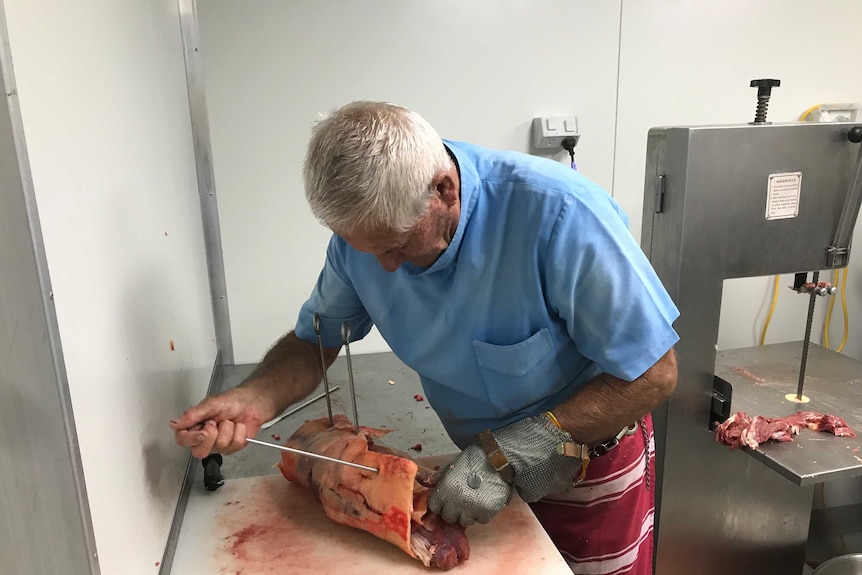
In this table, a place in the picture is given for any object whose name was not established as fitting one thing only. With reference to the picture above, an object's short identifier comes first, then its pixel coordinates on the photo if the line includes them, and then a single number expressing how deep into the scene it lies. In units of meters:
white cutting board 0.96
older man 0.90
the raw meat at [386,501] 0.97
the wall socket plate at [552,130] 1.94
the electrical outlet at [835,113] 2.15
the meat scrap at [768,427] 1.41
